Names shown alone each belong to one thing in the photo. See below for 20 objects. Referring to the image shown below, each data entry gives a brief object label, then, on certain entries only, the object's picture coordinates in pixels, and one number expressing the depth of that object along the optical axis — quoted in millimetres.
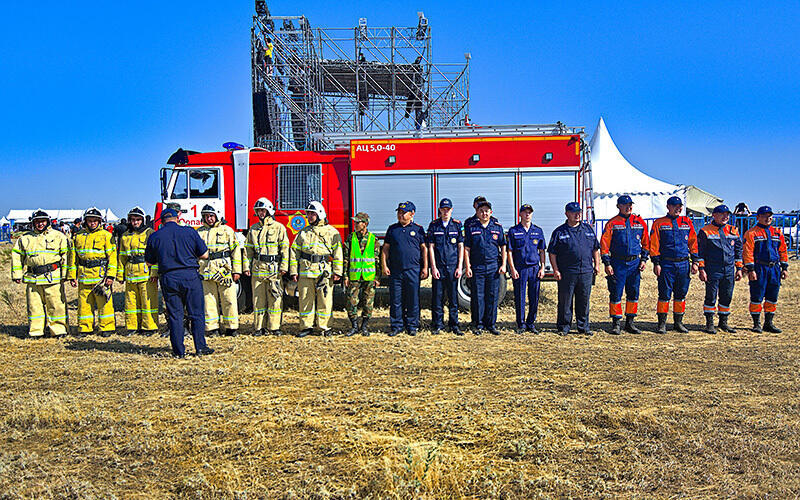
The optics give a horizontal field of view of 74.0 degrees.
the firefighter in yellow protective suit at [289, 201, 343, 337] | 7266
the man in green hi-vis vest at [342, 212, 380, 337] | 7426
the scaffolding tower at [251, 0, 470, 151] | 19453
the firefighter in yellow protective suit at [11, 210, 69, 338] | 7352
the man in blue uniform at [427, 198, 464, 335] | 7457
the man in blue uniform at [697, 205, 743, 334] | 7512
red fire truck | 8914
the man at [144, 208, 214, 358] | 6004
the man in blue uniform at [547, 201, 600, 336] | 7363
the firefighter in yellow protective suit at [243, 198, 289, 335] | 7363
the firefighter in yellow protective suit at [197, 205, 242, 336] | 7281
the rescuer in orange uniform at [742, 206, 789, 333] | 7594
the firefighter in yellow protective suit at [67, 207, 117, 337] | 7536
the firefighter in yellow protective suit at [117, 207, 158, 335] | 7539
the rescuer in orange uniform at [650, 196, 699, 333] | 7398
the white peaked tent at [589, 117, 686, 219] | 22656
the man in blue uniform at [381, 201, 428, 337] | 7363
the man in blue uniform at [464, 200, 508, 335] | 7406
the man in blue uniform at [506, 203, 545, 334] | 7625
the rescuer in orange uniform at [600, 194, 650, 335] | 7406
